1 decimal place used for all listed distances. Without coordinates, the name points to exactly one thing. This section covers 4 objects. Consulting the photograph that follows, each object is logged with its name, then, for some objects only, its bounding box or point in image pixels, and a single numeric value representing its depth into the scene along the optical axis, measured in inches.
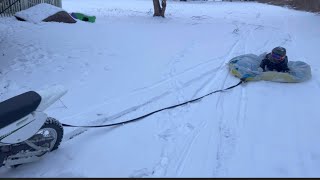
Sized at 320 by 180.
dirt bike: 88.7
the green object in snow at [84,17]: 394.5
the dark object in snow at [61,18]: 346.3
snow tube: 182.7
